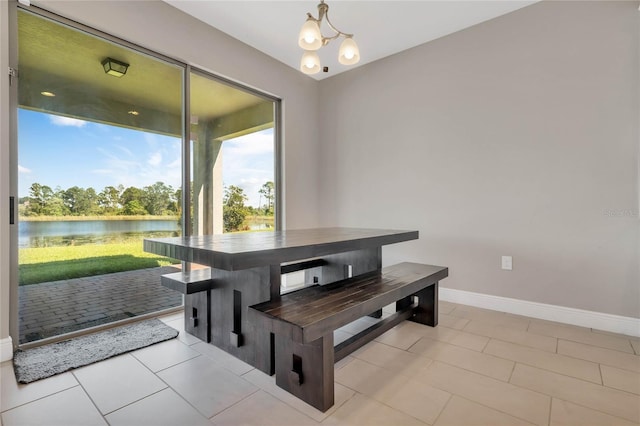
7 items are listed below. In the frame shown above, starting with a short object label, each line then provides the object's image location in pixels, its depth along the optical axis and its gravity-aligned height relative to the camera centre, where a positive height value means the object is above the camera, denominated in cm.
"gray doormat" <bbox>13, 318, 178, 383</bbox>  173 -89
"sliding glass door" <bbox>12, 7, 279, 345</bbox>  207 +35
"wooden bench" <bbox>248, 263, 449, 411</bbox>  135 -51
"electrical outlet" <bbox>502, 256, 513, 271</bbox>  271 -46
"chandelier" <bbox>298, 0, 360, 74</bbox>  195 +115
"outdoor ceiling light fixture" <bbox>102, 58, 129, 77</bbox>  241 +119
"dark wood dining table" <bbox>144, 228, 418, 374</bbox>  142 -34
